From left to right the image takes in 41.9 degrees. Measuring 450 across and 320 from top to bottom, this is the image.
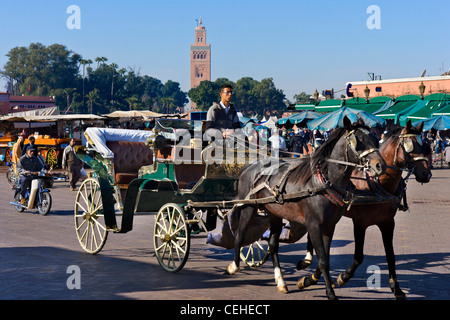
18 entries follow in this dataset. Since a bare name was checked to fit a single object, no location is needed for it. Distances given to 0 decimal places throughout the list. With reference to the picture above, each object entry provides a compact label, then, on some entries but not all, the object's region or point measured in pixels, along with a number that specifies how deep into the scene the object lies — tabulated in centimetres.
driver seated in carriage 767
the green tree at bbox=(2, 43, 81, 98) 12619
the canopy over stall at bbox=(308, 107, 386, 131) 2425
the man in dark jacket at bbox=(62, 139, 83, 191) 1956
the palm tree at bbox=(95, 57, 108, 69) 12925
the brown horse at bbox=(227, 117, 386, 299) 595
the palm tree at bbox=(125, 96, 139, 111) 11520
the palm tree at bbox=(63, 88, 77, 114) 12031
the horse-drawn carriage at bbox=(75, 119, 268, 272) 780
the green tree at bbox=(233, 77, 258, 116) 14600
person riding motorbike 1416
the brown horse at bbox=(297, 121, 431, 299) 662
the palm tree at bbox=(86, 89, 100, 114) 11591
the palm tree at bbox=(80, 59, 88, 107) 12375
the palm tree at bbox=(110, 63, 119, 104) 12175
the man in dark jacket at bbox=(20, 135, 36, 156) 1463
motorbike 1359
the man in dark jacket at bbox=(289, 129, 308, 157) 2406
